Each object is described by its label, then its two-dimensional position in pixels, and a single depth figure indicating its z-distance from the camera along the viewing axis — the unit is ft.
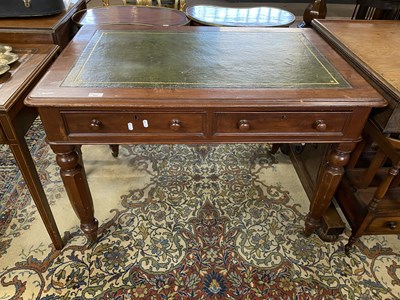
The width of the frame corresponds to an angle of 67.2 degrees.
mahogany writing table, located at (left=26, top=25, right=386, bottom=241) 3.44
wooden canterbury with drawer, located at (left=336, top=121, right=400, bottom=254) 4.06
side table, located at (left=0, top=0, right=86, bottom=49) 4.83
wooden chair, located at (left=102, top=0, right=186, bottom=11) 8.45
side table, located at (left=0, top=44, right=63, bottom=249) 3.51
